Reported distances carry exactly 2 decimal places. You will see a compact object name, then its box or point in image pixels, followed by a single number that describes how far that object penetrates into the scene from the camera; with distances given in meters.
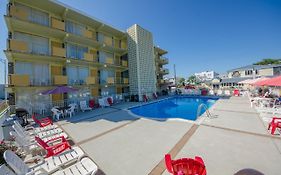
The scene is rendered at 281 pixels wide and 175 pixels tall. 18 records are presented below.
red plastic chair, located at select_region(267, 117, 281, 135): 5.80
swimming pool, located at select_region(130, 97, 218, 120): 13.29
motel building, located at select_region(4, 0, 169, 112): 12.20
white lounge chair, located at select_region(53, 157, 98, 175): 3.34
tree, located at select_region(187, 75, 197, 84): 75.22
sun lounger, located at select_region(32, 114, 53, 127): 8.05
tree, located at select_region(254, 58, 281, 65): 55.59
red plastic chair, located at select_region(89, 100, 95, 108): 15.31
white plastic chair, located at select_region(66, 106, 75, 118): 11.61
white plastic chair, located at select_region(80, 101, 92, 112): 13.72
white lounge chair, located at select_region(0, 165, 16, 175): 2.51
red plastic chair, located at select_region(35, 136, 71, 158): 4.26
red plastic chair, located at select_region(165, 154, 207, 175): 2.70
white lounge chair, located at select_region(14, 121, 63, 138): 5.76
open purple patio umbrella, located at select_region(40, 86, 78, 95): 10.86
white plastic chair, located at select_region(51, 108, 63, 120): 10.76
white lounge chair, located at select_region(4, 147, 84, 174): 2.97
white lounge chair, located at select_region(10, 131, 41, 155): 4.79
